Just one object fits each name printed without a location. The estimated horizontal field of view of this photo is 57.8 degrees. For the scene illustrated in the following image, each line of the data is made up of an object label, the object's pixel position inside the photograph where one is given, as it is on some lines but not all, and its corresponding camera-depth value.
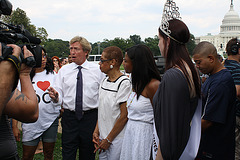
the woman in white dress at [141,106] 2.59
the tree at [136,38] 110.65
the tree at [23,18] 35.59
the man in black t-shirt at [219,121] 2.34
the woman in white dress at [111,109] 3.04
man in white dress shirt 3.60
